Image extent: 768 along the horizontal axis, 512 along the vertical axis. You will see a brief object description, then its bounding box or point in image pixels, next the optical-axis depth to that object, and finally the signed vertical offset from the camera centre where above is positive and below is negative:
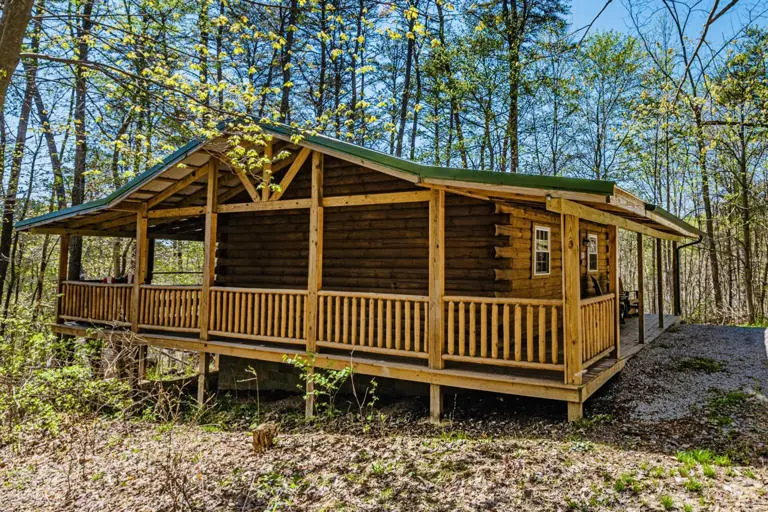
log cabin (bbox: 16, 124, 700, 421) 6.08 +0.30
